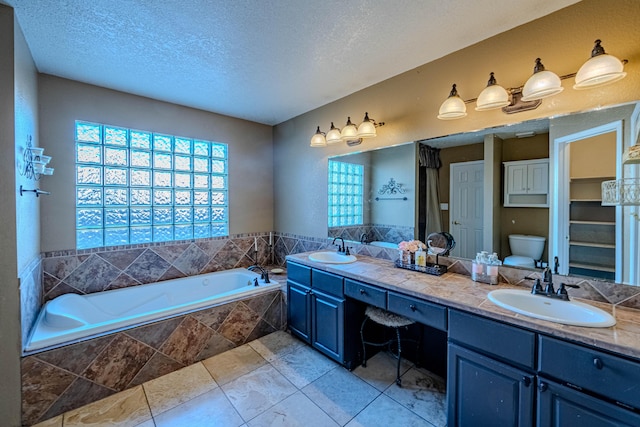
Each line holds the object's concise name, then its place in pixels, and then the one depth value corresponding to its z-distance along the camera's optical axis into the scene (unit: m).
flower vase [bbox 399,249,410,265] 2.30
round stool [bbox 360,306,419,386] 2.06
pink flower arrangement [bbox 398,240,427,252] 2.23
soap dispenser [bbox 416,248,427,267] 2.20
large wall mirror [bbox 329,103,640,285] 1.49
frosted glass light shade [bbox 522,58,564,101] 1.51
